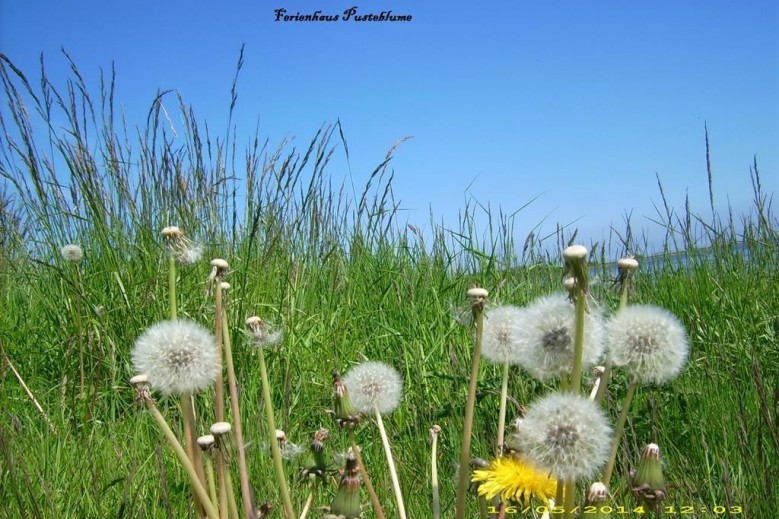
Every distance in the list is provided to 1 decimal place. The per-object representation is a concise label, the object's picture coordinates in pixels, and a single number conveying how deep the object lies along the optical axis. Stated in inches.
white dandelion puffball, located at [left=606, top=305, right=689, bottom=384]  30.8
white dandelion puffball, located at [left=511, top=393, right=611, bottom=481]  27.7
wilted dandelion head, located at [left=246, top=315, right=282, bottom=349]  38.2
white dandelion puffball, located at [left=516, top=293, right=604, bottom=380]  30.1
